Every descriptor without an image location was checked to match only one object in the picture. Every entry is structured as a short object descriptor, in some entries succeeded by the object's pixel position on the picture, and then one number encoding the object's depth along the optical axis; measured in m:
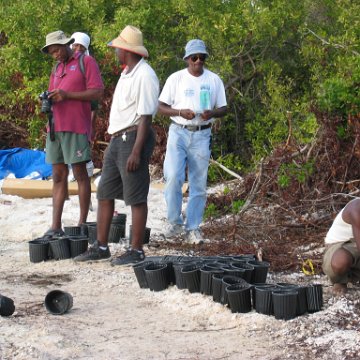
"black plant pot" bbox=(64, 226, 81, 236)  8.98
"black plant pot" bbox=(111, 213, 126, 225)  9.22
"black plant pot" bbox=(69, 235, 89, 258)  8.42
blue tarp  13.70
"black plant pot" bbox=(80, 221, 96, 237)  8.98
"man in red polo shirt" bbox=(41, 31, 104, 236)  8.75
